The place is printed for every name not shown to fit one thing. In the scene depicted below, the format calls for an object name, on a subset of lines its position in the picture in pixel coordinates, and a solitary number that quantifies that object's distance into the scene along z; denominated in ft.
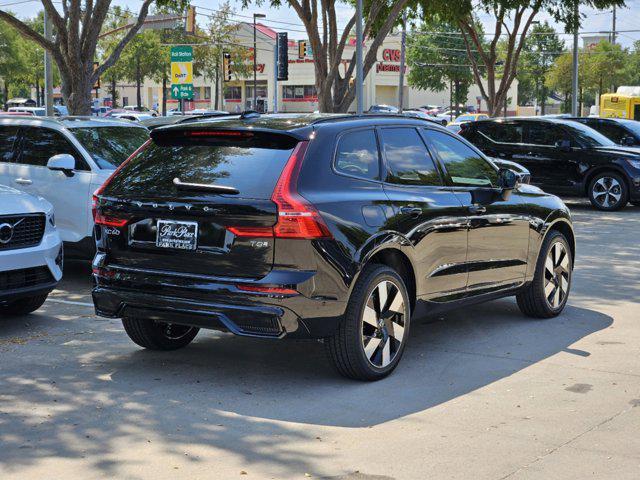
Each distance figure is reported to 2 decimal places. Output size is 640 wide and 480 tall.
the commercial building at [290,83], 291.58
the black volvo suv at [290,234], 19.67
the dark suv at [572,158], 63.05
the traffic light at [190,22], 141.38
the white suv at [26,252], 26.30
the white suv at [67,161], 34.30
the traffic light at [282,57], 139.54
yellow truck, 148.36
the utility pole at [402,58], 193.27
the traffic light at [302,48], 174.23
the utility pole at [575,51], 97.09
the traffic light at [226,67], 172.35
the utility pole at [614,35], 333.01
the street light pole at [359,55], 71.61
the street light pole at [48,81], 79.97
